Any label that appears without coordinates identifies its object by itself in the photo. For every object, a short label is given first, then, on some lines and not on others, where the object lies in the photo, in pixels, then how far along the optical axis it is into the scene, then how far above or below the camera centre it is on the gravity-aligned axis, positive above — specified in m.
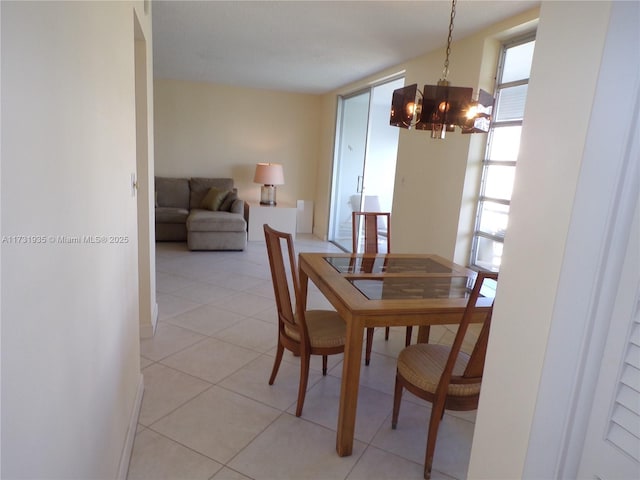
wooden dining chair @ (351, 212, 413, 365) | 3.00 -0.46
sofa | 5.43 -0.77
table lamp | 6.25 -0.21
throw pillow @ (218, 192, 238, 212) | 5.98 -0.64
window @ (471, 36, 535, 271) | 3.10 +0.21
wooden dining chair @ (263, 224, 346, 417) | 1.99 -0.87
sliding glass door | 5.49 +0.17
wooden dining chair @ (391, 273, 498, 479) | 1.62 -0.88
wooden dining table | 1.78 -0.60
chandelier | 2.04 +0.35
